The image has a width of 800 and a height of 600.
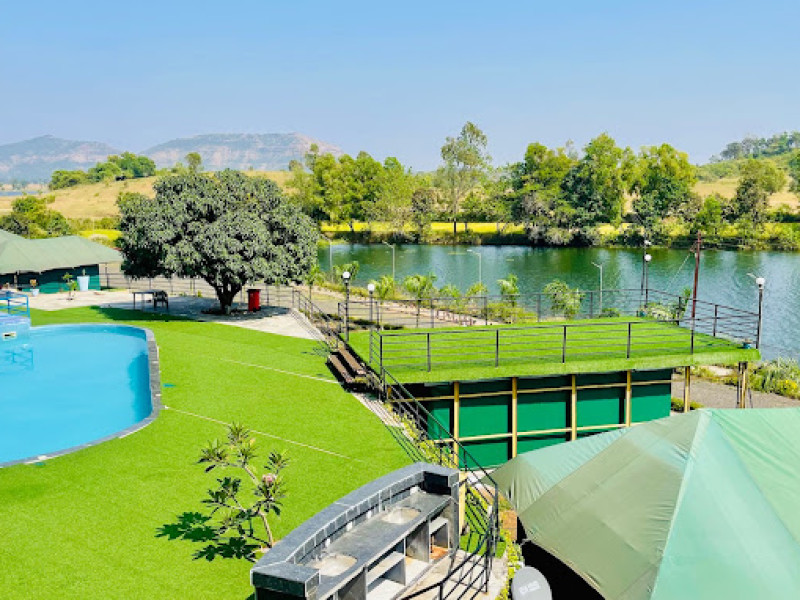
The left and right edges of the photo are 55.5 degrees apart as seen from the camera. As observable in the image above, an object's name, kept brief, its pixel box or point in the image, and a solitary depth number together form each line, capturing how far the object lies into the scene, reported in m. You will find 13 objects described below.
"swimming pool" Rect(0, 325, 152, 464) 16.89
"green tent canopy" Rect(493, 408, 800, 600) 8.31
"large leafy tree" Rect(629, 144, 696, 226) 80.28
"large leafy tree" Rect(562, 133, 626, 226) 80.06
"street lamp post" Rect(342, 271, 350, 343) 20.55
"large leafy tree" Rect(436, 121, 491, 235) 94.50
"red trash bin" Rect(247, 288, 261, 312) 27.81
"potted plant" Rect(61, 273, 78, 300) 32.06
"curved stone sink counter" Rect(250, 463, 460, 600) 6.79
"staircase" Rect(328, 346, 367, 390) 17.58
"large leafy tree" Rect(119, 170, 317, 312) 24.53
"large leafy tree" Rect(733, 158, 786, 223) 78.25
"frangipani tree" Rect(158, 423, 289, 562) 9.19
